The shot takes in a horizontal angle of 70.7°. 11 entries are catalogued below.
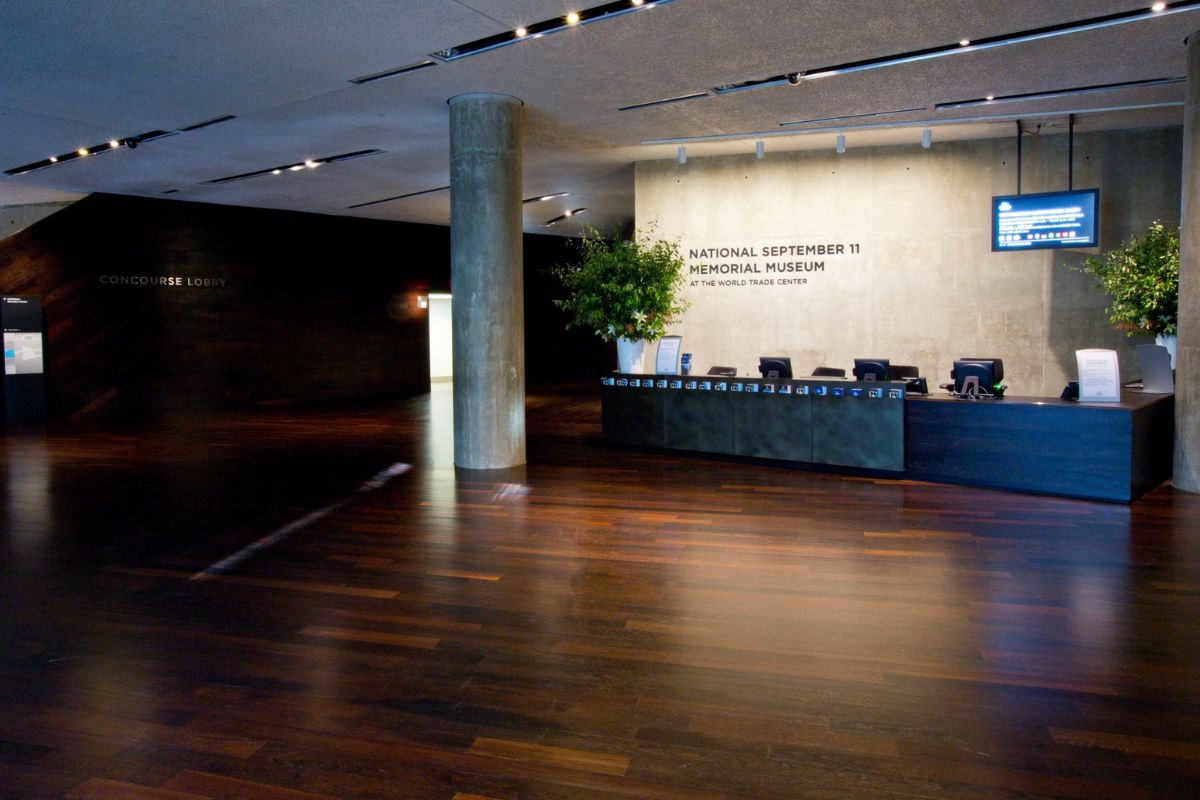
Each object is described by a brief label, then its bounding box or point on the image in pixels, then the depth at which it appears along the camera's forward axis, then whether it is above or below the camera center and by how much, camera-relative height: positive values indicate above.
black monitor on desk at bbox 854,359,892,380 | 7.83 -0.21
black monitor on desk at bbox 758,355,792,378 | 8.45 -0.19
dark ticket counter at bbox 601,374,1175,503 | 6.55 -0.75
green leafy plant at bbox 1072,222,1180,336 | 8.09 +0.60
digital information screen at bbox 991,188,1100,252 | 8.88 +1.34
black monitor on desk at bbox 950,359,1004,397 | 7.28 -0.27
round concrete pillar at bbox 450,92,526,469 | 8.16 +0.79
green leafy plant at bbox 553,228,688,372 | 9.02 +0.63
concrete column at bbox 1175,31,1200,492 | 6.71 +0.28
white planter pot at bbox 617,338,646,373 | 9.38 -0.04
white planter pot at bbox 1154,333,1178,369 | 8.27 +0.02
